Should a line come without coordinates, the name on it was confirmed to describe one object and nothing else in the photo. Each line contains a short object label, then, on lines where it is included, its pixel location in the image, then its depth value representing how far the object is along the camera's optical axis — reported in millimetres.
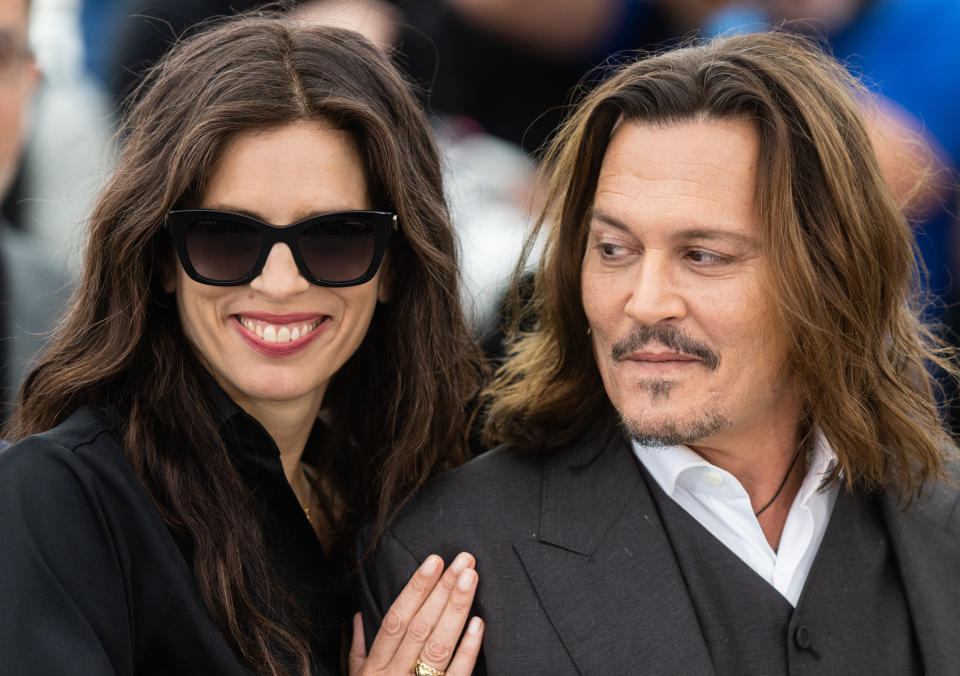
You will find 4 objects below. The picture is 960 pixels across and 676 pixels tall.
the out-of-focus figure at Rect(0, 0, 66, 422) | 8086
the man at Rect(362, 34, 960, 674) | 5715
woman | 5297
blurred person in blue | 8617
